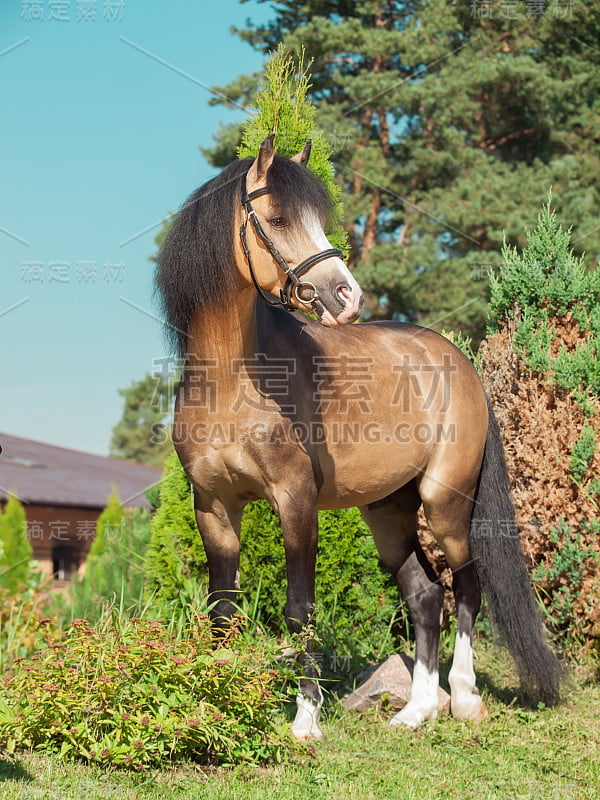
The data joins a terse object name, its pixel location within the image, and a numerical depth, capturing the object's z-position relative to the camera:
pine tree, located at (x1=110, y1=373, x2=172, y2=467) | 46.94
